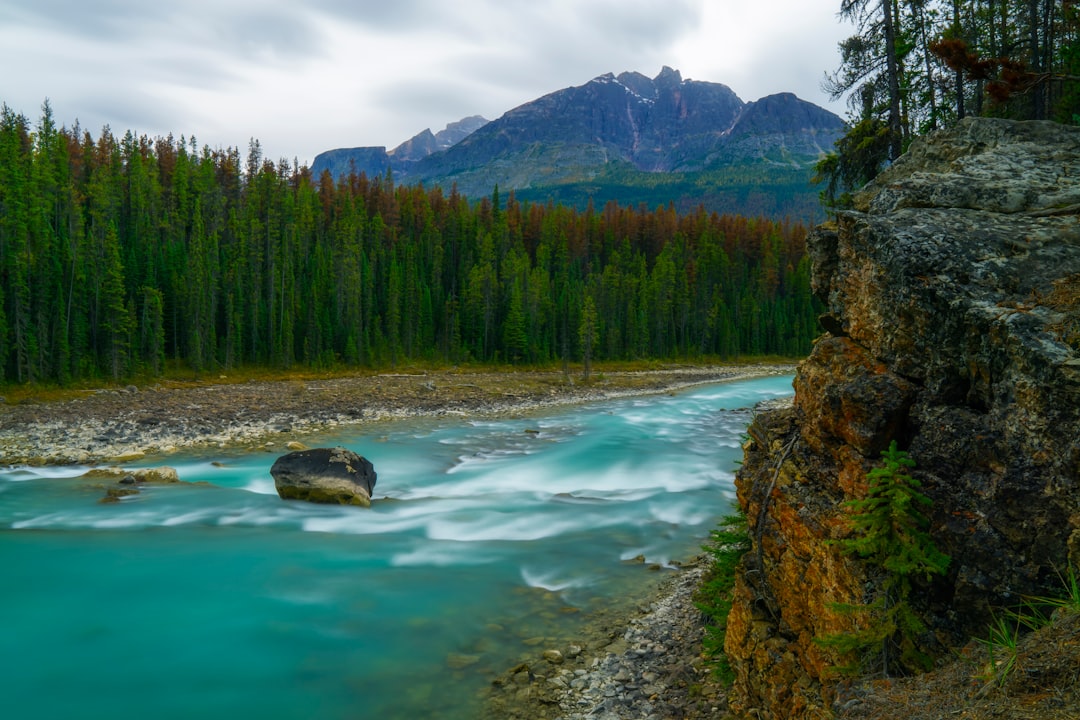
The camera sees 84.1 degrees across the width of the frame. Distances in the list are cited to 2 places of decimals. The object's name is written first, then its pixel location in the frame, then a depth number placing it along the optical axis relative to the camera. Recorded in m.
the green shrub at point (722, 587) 7.88
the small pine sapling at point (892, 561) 4.75
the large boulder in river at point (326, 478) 18.92
